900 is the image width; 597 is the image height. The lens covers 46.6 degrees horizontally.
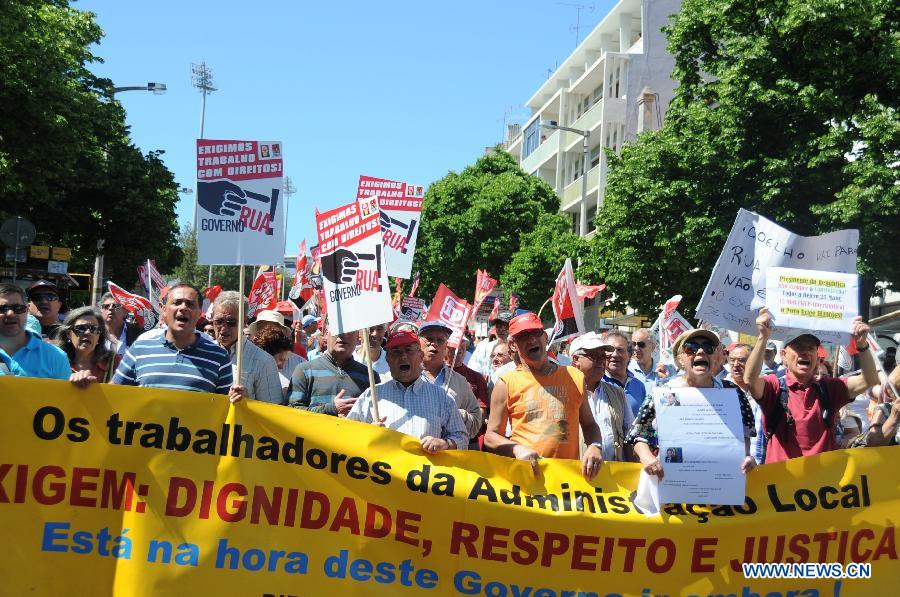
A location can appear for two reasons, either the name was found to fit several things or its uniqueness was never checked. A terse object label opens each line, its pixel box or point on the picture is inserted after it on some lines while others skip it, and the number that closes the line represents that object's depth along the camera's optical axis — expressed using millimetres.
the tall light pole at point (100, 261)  29500
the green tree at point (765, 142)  20531
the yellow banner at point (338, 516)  5211
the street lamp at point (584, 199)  43250
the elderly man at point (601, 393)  6590
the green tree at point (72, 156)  25844
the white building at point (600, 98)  49375
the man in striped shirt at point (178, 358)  5750
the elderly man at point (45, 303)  8539
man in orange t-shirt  5906
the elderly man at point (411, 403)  6000
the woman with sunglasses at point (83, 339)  6652
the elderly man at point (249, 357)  6684
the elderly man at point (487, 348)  11487
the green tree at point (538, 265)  43750
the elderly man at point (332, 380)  6680
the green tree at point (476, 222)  49969
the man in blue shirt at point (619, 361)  7367
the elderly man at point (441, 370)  7243
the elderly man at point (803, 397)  5973
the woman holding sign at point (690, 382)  5586
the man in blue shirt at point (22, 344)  5785
